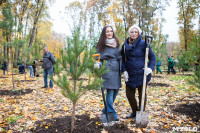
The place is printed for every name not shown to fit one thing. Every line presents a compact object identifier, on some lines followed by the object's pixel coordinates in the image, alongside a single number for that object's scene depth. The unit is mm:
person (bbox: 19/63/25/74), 14605
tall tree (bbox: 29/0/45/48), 16070
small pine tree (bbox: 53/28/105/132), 2395
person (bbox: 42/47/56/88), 6717
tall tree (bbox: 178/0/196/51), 21000
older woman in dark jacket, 3125
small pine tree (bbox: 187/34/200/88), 3759
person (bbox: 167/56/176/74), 13602
